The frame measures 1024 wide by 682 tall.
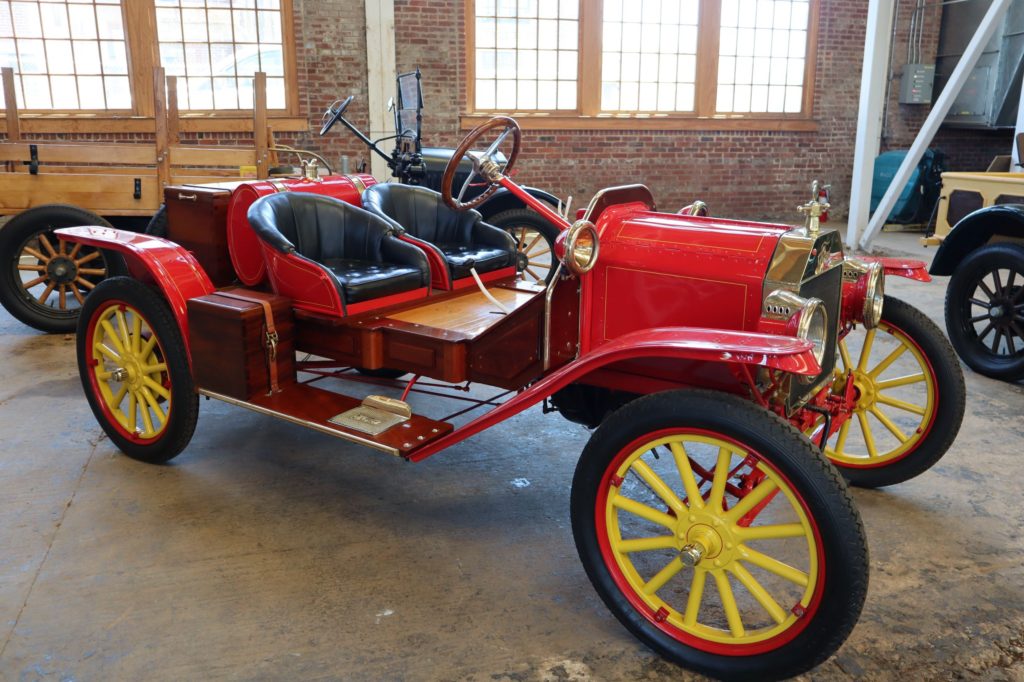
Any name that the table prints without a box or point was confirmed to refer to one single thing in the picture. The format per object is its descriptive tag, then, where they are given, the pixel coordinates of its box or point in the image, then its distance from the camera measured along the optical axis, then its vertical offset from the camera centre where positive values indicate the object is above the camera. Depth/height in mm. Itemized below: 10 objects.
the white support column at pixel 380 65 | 8641 +721
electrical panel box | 10023 +604
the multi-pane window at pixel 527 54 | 9250 +890
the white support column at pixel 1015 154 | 5844 -166
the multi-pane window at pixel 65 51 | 8289 +829
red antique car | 1896 -670
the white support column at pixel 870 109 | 7512 +227
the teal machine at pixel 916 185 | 9703 -599
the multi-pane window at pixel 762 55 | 9961 +943
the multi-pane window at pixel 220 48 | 8508 +885
